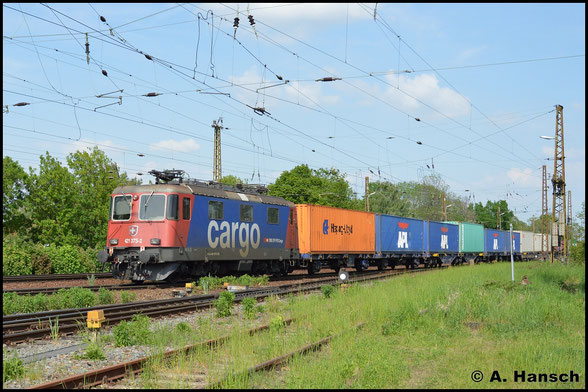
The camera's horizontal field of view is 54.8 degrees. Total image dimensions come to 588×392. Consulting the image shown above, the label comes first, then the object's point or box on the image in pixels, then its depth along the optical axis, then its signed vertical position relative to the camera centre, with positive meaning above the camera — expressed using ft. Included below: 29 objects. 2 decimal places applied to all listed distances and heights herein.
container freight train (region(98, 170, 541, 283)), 63.77 -1.23
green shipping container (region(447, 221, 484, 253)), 145.66 -3.18
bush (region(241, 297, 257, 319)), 42.91 -6.50
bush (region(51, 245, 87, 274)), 93.86 -6.55
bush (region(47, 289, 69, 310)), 46.78 -6.63
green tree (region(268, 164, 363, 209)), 245.86 +15.86
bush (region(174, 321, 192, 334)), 35.46 -6.62
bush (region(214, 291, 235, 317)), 43.75 -6.42
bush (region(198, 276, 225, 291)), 62.78 -6.76
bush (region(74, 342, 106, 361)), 28.37 -6.61
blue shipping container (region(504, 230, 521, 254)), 183.18 -5.34
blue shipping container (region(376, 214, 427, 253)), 107.86 -1.92
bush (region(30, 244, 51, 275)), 90.27 -6.25
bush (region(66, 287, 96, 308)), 47.34 -6.40
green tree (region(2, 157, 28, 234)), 164.25 +8.07
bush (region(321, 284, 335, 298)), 54.19 -6.37
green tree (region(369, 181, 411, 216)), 293.84 +12.97
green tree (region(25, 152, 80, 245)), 157.07 +5.80
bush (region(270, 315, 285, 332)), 35.91 -6.39
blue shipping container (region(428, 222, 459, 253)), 127.85 -2.85
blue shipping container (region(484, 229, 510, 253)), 162.69 -4.52
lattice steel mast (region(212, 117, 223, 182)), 138.76 +17.58
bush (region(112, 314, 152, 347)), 32.04 -6.40
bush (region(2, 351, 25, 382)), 24.50 -6.41
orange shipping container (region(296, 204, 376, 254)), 86.28 -0.92
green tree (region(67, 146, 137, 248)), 160.25 +7.75
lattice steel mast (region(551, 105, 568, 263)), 108.17 +9.76
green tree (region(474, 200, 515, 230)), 396.45 +8.37
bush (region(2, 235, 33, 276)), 85.92 -5.94
